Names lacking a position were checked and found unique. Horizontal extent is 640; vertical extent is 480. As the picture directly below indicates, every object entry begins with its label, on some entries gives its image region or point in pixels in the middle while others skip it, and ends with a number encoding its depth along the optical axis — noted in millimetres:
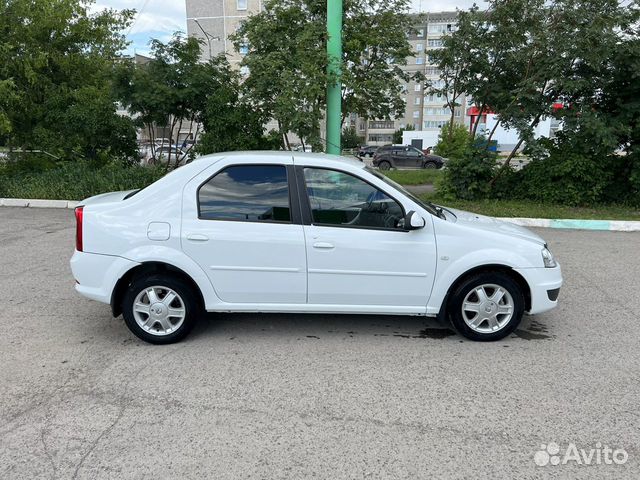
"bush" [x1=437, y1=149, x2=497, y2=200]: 11656
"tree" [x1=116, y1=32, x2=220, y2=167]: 10664
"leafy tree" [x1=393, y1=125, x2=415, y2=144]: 84031
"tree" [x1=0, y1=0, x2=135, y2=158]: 11328
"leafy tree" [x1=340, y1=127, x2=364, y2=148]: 73562
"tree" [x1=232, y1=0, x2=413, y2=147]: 9711
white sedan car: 4102
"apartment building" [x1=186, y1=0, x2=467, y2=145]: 90250
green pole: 9234
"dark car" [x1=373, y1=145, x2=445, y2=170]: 31672
